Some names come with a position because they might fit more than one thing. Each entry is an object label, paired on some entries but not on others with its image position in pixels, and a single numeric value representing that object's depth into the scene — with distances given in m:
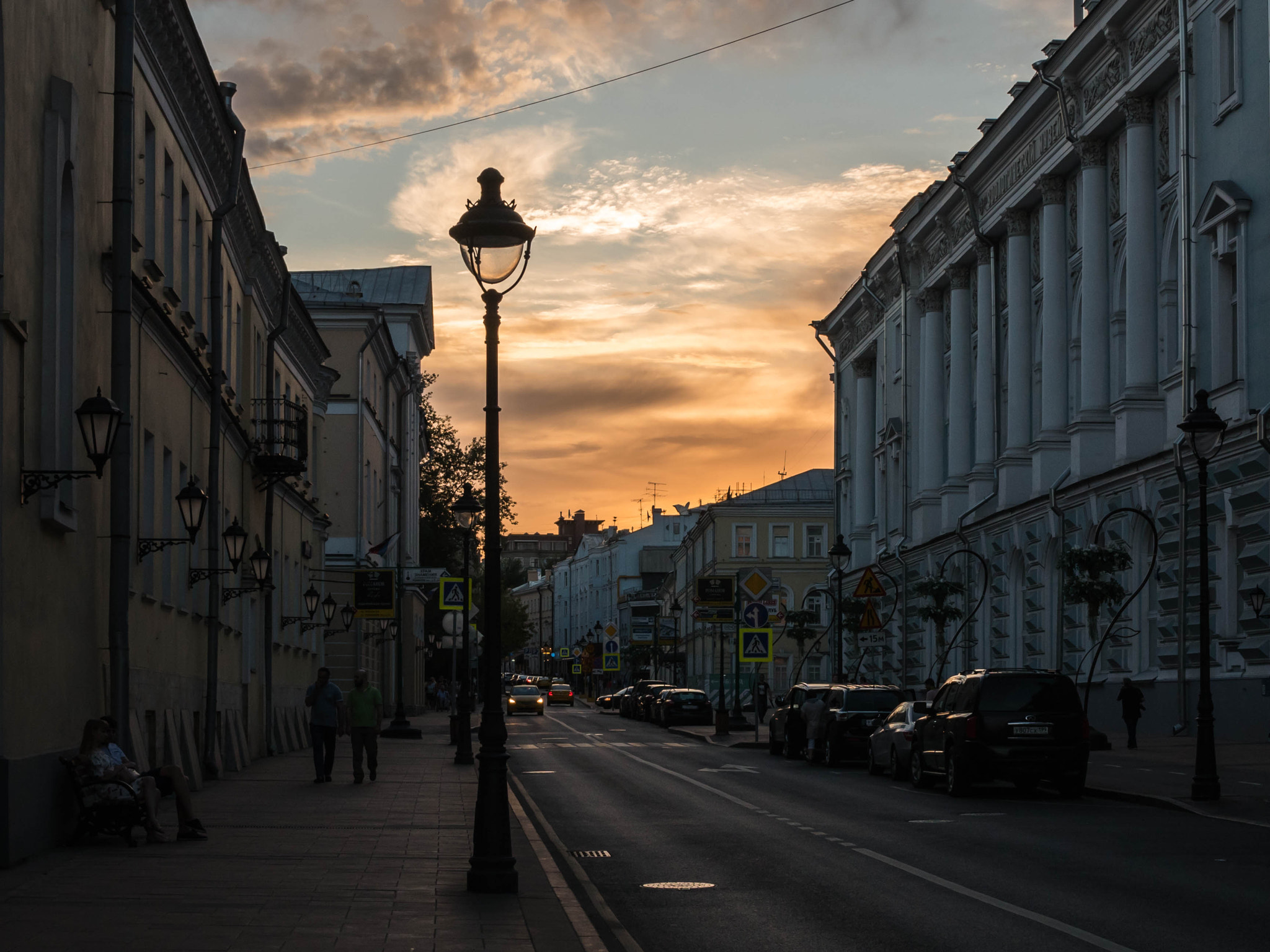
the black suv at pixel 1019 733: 22.98
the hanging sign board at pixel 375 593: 44.16
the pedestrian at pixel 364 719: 25.84
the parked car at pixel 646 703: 64.50
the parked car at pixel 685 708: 59.00
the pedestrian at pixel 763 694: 62.90
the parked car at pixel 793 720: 35.19
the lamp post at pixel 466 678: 32.31
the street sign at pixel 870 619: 37.22
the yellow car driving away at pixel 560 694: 103.50
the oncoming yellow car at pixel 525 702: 77.06
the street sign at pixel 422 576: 60.13
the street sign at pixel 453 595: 38.59
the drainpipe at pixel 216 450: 24.86
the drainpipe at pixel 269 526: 33.44
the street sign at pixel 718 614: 46.06
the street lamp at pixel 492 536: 12.15
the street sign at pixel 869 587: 36.81
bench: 14.91
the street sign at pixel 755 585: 39.12
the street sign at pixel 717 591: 46.91
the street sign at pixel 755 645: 40.97
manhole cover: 13.51
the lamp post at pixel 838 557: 41.83
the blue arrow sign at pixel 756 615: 40.06
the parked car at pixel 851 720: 32.09
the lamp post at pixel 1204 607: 20.27
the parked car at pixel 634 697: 69.38
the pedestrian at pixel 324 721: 25.61
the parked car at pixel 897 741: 27.19
